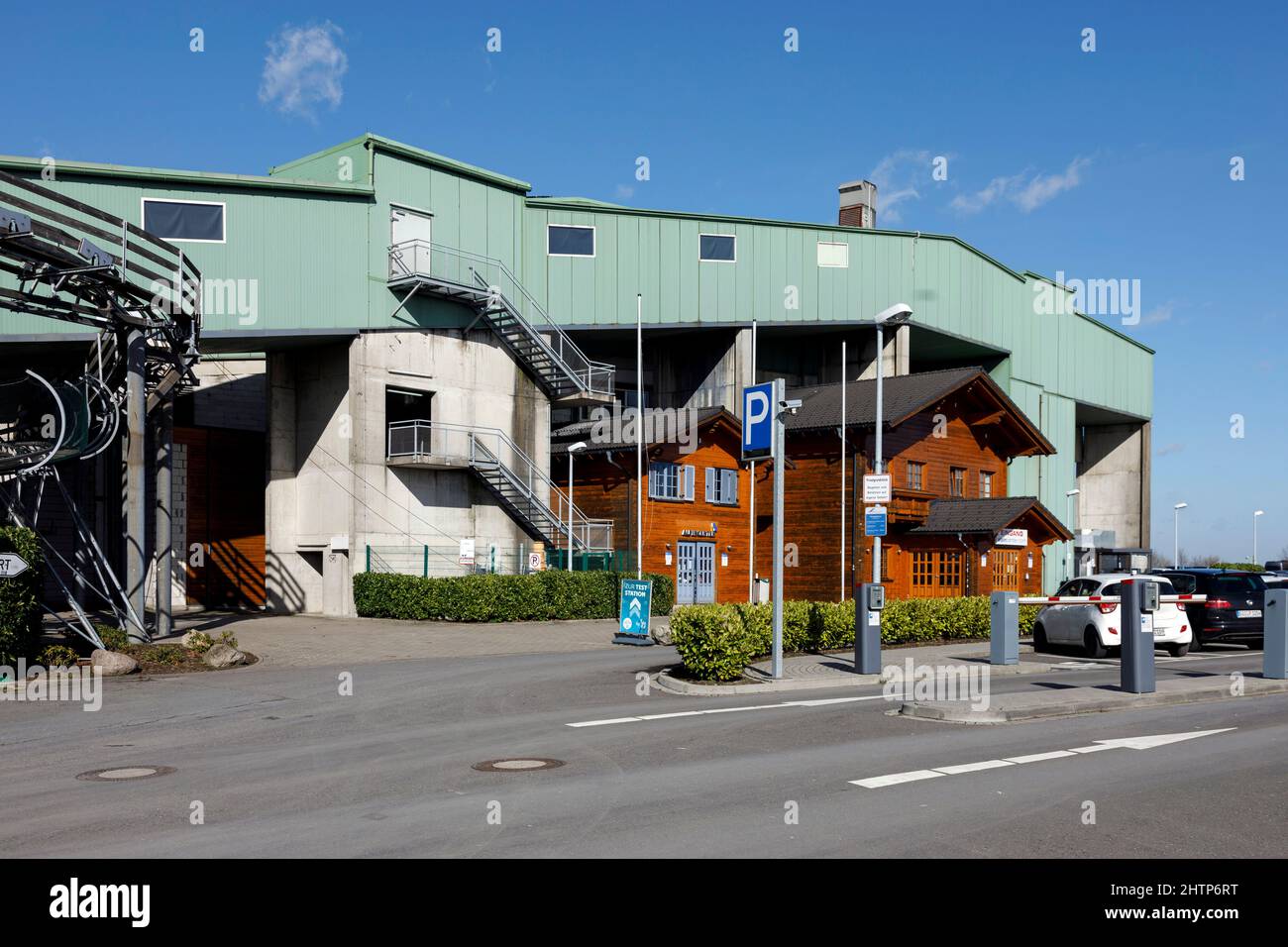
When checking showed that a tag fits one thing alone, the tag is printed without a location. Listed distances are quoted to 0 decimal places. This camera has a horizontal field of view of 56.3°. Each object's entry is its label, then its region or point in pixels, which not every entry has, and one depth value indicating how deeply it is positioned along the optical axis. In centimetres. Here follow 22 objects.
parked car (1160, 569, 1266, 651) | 2620
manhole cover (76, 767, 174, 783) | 1048
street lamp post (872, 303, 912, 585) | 2506
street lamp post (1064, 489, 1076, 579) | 6050
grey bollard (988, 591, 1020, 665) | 2067
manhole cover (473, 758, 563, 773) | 1075
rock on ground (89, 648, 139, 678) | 1909
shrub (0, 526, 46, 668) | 1791
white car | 2348
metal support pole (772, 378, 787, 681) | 1819
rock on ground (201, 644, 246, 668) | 2053
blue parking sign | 1867
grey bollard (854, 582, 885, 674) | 1914
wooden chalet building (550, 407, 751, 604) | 4147
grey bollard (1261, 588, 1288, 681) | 1906
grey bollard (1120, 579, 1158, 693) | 1627
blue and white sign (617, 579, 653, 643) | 2603
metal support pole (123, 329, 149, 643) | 2350
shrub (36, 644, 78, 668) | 1906
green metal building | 3281
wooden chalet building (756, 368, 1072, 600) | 4206
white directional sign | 1736
